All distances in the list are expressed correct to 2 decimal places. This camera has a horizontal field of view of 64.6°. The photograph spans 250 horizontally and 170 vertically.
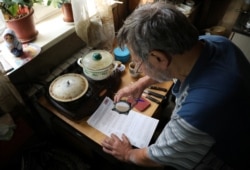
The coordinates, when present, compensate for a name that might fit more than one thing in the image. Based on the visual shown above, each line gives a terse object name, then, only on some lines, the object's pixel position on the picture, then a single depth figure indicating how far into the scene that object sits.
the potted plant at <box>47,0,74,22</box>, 1.08
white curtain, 1.08
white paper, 0.89
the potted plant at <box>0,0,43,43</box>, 0.93
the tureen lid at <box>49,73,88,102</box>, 0.92
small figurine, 0.92
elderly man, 0.62
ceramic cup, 1.13
